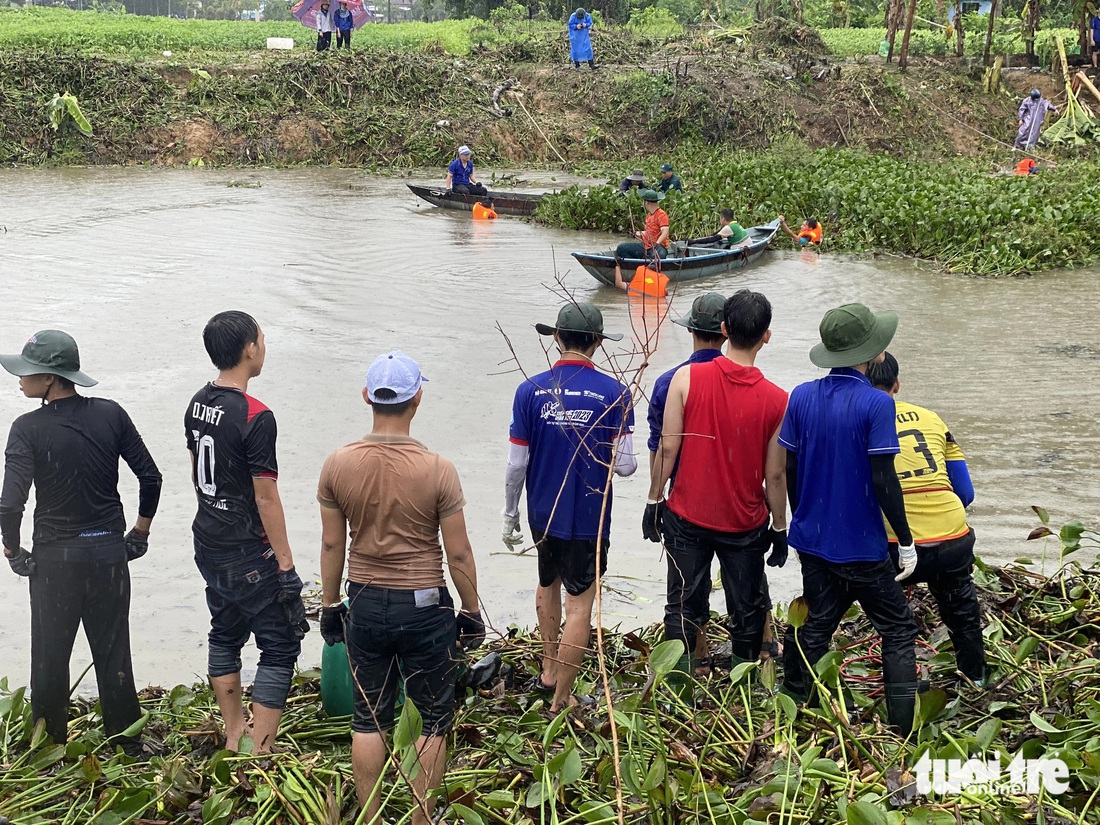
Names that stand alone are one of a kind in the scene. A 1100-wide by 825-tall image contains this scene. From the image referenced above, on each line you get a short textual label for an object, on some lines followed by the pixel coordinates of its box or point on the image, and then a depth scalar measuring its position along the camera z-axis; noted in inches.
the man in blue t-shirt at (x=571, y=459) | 173.5
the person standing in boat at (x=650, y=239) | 550.0
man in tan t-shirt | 140.8
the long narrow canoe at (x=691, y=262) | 556.7
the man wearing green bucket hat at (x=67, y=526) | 165.2
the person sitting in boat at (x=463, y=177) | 840.9
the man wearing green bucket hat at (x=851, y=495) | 155.9
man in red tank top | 171.8
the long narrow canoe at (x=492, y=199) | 812.6
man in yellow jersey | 165.5
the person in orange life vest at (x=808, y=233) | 668.1
